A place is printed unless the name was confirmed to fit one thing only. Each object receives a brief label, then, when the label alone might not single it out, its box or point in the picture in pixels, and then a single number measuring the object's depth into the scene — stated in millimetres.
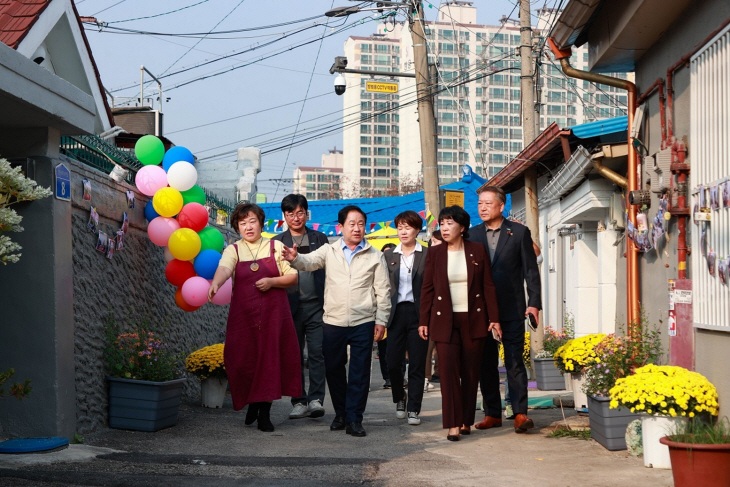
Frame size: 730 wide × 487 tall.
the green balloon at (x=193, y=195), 9477
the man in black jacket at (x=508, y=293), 7863
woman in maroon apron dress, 7918
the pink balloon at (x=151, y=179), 9164
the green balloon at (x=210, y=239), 9383
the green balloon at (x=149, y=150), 9266
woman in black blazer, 8617
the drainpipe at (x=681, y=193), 6939
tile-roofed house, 10766
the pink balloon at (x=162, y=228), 9094
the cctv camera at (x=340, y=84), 20047
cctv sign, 18788
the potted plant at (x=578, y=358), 8297
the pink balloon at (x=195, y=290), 9086
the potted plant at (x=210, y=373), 9688
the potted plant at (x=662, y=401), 5777
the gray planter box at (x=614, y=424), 6594
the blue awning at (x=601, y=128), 10285
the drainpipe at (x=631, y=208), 8555
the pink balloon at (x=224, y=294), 9320
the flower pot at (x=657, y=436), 5852
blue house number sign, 6832
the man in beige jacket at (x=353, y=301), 7867
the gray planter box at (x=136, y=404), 7801
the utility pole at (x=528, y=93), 14906
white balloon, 9164
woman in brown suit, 7574
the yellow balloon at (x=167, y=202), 9023
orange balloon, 9307
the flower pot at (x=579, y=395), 9031
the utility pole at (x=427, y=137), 15285
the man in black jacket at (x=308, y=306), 8914
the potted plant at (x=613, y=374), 6613
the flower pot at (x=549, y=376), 12508
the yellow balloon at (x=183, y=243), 8961
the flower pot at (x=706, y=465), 4910
